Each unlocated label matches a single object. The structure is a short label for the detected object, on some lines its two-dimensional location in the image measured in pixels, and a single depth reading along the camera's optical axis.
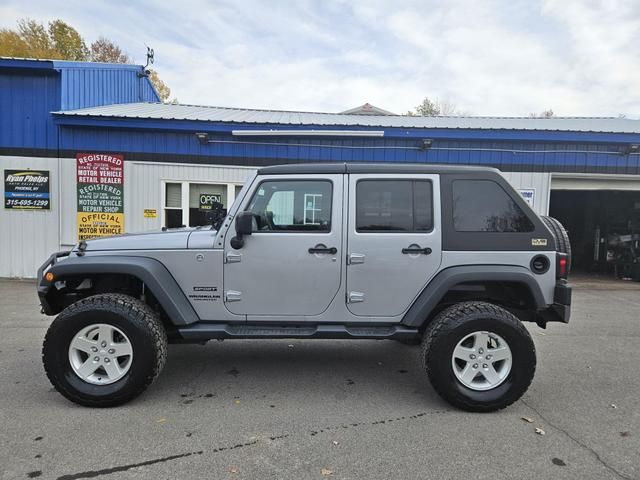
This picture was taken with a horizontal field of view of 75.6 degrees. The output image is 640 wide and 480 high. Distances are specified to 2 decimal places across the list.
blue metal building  9.27
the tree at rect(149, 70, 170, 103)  31.85
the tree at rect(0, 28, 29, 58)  25.20
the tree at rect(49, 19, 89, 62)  29.55
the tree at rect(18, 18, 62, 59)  27.77
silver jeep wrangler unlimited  3.43
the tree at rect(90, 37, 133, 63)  32.69
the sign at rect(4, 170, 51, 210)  9.29
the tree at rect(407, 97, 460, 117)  46.61
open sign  9.69
